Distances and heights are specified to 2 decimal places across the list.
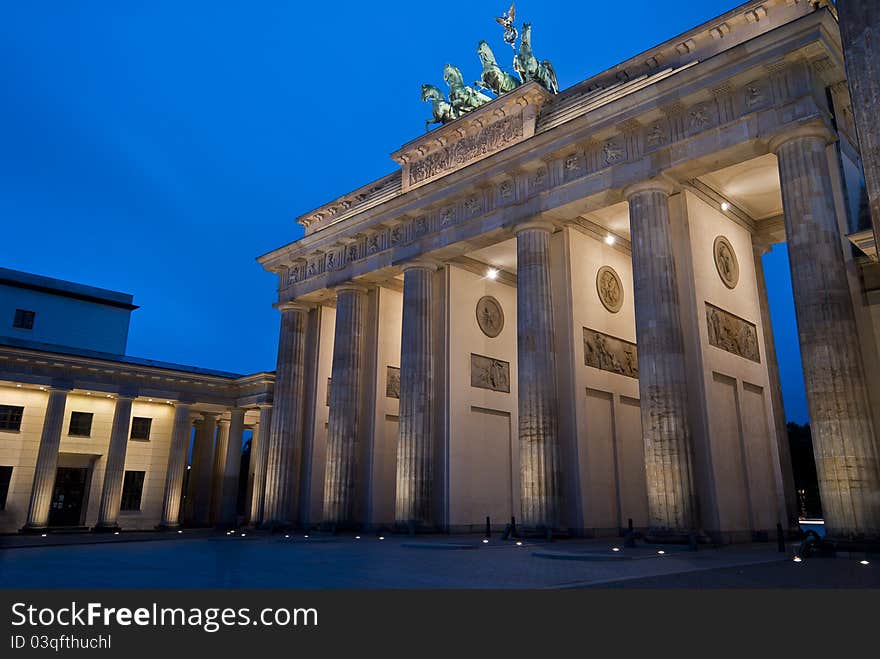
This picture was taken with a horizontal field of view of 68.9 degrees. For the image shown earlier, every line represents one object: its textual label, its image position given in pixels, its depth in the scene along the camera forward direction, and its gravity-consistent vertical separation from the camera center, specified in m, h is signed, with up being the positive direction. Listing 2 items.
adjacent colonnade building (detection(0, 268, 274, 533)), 35.50 +4.39
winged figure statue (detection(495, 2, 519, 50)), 27.30 +19.65
